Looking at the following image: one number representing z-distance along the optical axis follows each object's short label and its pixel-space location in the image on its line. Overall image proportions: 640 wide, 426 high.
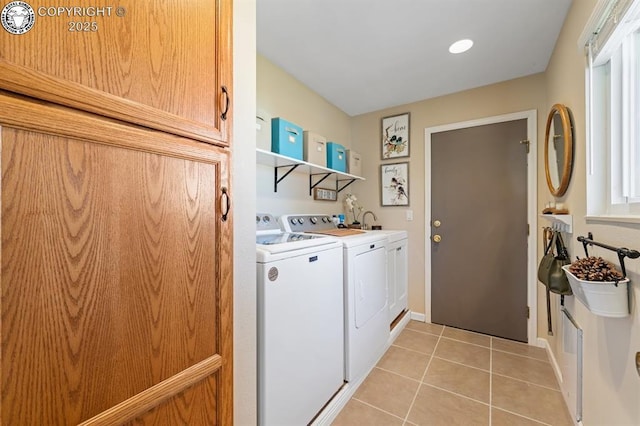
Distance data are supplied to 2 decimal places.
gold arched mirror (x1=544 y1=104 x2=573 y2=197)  1.49
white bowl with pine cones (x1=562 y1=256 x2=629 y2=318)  0.89
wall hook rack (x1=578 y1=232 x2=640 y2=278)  0.81
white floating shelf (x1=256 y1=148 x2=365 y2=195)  1.83
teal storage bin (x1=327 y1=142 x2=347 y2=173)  2.52
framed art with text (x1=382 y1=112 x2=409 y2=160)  2.87
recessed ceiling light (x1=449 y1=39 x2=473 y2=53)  1.86
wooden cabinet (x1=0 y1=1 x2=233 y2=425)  0.51
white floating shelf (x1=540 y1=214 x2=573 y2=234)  1.48
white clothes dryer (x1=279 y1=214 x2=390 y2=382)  1.70
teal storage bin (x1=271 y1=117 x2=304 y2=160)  1.89
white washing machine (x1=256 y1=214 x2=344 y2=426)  1.15
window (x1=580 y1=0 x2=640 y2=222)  1.00
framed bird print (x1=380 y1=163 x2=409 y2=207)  2.88
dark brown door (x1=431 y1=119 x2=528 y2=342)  2.35
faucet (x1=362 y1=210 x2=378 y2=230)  3.02
